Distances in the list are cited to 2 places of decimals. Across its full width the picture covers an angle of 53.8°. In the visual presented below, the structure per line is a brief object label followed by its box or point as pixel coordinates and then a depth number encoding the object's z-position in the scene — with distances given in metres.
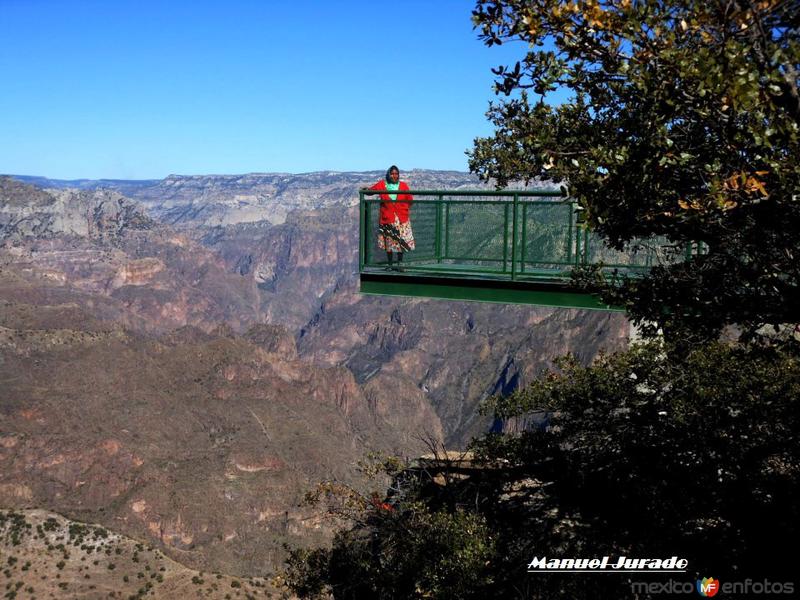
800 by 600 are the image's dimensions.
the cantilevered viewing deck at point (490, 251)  13.04
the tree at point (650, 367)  6.21
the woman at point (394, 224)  14.36
